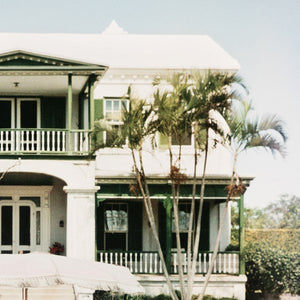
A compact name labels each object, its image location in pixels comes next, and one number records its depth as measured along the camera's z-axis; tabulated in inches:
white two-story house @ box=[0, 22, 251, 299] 906.1
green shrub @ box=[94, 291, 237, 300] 884.6
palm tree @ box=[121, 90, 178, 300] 837.8
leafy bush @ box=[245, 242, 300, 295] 943.0
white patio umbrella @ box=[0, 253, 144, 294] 529.7
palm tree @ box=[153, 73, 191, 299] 821.2
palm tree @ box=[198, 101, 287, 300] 832.3
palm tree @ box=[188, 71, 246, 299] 826.2
